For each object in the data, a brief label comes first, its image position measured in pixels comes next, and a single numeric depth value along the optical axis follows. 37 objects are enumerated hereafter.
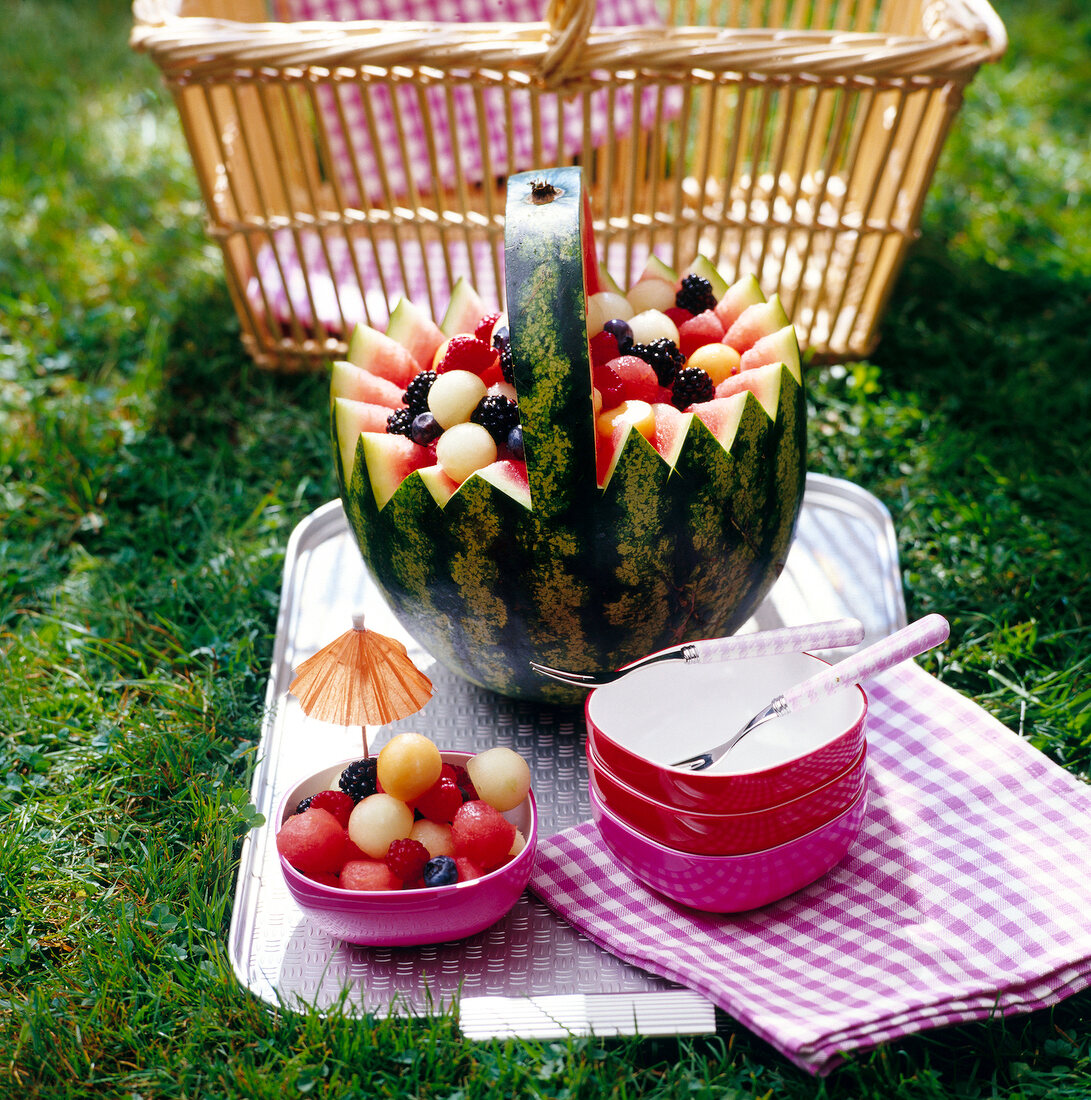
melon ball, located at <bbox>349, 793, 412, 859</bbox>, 1.29
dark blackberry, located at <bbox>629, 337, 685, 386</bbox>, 1.53
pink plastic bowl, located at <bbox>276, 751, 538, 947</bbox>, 1.25
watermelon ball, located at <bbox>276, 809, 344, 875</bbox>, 1.29
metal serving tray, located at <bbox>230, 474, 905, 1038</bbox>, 1.29
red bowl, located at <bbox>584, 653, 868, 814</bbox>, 1.45
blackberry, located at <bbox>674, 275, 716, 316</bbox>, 1.69
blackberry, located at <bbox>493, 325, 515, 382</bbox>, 1.47
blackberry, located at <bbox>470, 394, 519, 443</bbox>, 1.42
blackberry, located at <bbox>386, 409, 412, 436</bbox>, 1.50
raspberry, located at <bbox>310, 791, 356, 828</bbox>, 1.35
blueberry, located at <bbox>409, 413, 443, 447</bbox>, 1.45
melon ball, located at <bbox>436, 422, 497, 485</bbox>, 1.38
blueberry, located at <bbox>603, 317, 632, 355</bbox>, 1.56
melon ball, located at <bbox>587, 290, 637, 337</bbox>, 1.61
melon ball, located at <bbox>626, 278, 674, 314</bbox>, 1.70
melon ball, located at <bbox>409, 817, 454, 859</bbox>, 1.32
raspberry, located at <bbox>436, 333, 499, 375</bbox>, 1.52
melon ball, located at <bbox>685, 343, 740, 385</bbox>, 1.54
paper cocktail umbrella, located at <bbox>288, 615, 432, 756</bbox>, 1.34
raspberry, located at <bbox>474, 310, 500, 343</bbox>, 1.60
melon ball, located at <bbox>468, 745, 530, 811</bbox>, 1.36
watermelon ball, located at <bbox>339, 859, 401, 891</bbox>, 1.27
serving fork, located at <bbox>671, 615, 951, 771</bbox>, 1.30
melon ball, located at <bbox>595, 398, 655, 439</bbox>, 1.39
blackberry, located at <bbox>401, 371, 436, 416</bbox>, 1.51
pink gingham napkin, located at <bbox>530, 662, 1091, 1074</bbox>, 1.21
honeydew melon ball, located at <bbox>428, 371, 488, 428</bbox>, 1.44
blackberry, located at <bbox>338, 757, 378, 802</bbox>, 1.38
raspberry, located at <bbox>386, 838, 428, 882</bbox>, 1.27
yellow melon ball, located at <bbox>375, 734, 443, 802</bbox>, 1.32
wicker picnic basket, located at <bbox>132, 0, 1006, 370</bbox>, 2.06
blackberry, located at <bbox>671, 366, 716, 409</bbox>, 1.49
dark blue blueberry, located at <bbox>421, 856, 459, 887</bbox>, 1.26
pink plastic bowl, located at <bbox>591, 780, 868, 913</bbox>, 1.30
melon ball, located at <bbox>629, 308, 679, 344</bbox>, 1.59
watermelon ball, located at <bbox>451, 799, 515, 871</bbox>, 1.29
